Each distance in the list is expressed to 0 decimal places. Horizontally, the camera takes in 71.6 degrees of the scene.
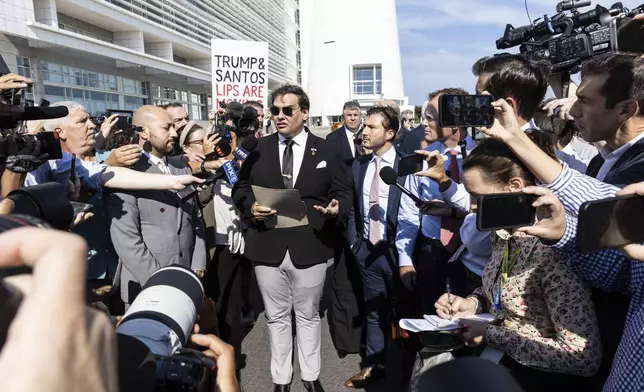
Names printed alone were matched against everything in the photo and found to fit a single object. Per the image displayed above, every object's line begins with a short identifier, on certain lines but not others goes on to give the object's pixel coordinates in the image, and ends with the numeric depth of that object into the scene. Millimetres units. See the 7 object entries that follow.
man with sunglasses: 3057
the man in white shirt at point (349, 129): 6207
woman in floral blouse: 1418
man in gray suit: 2865
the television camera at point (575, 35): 2303
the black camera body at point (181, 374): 846
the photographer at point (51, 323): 518
